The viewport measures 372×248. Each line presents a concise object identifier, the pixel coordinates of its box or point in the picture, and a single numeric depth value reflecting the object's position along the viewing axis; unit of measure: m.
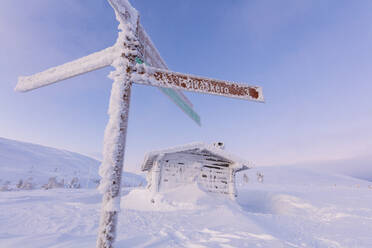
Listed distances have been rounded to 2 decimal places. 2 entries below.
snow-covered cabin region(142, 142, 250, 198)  9.34
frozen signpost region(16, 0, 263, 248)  1.89
